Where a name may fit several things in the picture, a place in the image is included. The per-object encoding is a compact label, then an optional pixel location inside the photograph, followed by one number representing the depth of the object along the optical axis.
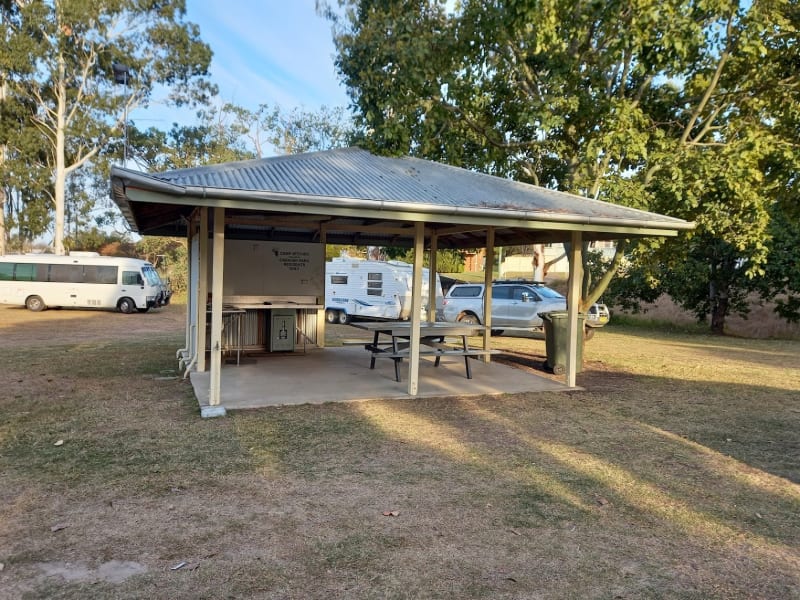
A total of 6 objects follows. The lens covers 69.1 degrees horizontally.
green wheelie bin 9.86
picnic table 8.42
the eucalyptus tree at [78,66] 28.56
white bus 22.05
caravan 18.83
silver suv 16.67
